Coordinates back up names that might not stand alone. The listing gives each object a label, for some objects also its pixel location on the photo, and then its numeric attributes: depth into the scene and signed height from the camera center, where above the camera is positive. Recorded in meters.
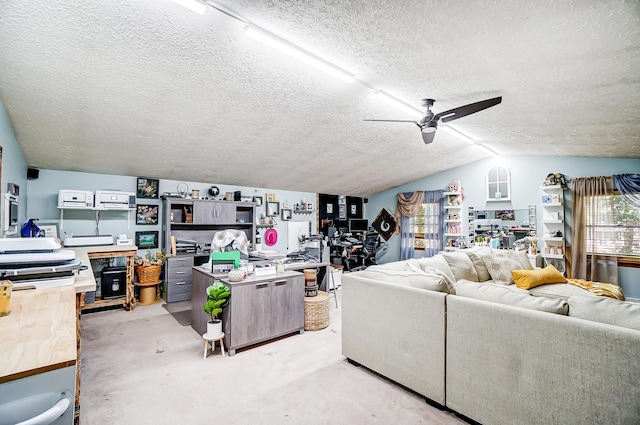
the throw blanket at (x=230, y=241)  3.78 -0.34
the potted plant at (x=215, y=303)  2.92 -0.87
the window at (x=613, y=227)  5.19 -0.19
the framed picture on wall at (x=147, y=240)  5.19 -0.45
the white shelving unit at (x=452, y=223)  7.25 -0.18
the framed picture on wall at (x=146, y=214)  5.19 +0.00
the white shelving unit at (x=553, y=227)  5.77 -0.22
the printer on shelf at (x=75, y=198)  4.24 +0.23
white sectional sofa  1.52 -0.83
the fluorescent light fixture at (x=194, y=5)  2.00 +1.44
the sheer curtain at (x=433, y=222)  7.53 -0.17
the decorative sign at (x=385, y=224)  8.59 -0.26
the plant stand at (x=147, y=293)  4.72 -1.26
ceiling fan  2.90 +1.08
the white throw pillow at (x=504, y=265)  3.88 -0.65
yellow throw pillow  3.59 -0.75
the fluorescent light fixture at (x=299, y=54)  2.34 +1.40
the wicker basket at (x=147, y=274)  4.71 -0.95
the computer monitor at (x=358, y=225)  8.55 -0.29
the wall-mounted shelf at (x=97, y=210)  4.41 +0.06
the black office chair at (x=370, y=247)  7.60 -0.82
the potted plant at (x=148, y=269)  4.71 -0.88
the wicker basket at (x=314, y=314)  3.59 -1.20
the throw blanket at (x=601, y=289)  3.38 -0.86
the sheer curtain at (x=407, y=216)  7.98 -0.02
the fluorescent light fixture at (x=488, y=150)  6.02 +1.40
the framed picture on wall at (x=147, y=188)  5.18 +0.47
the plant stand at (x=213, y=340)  2.87 -1.24
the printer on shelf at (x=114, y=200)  4.48 +0.22
